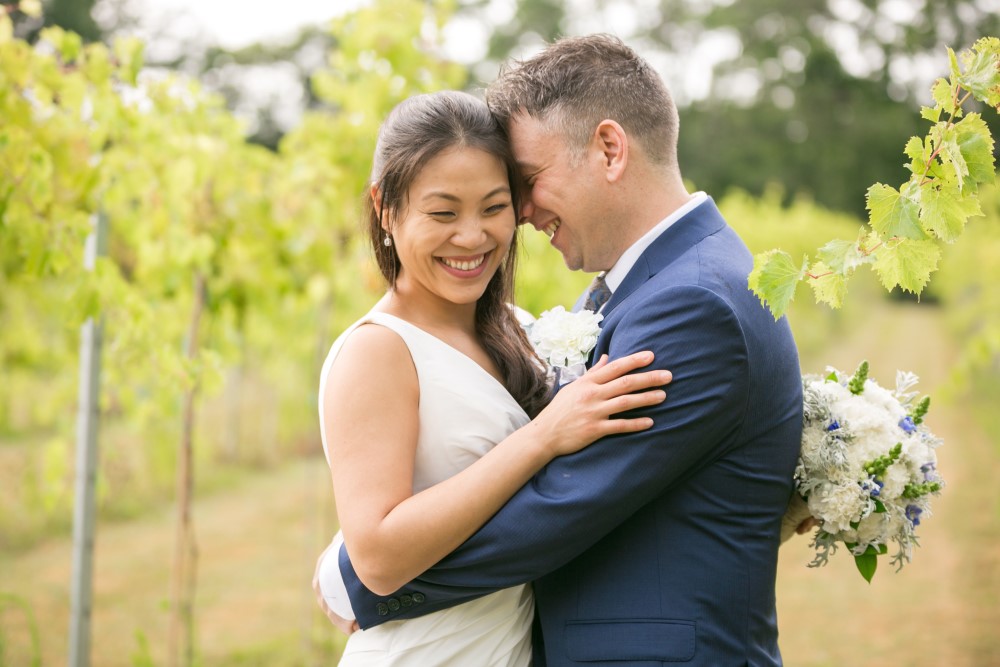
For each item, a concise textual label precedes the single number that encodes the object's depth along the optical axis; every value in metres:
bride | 2.16
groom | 2.14
